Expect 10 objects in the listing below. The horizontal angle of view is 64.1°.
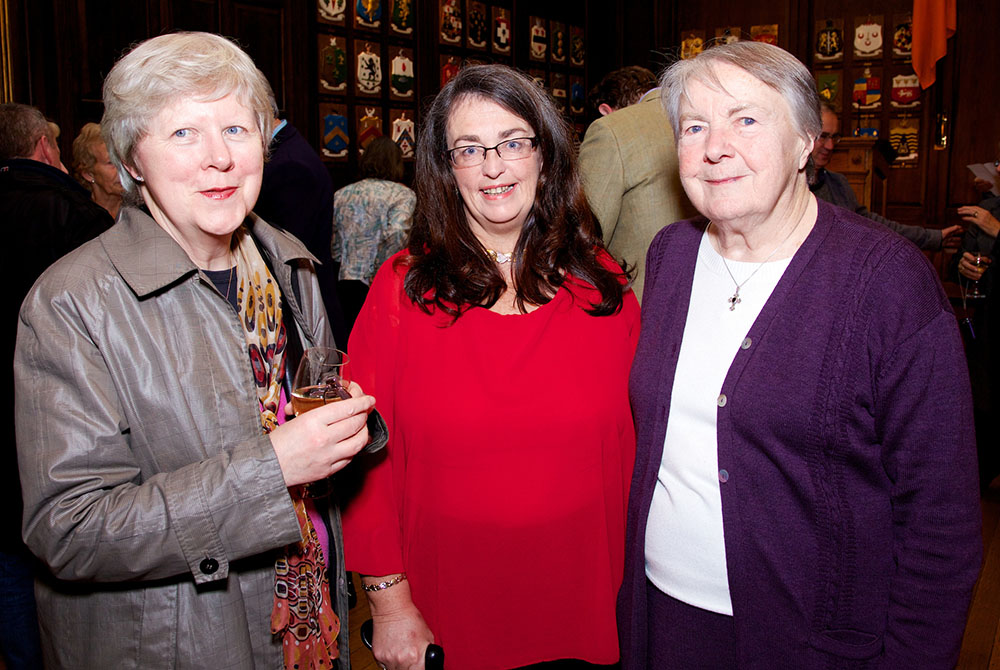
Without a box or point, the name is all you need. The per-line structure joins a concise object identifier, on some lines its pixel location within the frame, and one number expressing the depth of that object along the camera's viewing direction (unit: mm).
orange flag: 7426
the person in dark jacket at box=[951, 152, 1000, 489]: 4129
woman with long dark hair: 1676
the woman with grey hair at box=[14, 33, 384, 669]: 1265
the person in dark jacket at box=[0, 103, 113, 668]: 2480
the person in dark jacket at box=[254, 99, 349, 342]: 3473
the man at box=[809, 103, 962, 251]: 4090
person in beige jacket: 2744
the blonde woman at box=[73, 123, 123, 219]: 4117
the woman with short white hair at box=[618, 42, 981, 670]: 1346
